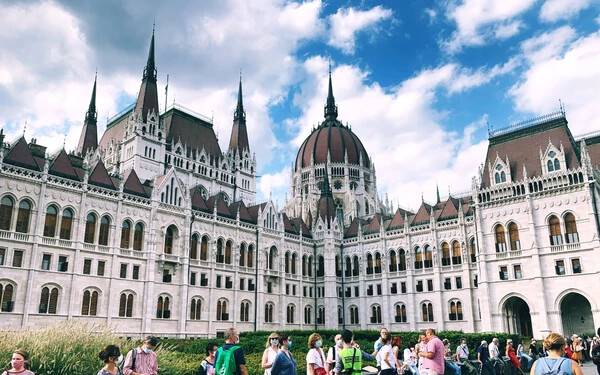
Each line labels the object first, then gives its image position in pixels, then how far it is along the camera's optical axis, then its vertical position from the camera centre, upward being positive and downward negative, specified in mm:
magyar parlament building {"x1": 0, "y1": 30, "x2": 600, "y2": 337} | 38656 +7729
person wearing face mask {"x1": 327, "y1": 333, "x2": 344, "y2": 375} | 11500 -670
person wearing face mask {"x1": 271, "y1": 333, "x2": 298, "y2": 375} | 9352 -754
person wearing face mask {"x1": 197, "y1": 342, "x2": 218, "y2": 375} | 11556 -877
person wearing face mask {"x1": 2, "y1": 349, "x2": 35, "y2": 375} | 8422 -616
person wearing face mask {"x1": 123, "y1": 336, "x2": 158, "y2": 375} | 10164 -688
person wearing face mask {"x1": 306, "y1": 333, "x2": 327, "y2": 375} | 10567 -726
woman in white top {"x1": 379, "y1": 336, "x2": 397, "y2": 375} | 12203 -879
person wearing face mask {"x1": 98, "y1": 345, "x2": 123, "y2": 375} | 8844 -558
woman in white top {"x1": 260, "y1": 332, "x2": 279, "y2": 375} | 10125 -561
